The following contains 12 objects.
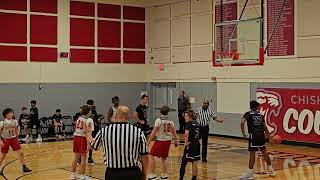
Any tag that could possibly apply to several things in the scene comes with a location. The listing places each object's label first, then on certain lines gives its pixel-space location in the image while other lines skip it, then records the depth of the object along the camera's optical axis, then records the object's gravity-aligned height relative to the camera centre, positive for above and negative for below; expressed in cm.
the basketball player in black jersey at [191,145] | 1122 -138
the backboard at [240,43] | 1977 +180
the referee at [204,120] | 1538 -111
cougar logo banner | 1914 -109
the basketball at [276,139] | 1375 -153
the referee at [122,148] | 617 -80
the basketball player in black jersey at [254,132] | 1220 -118
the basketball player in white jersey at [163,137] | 1161 -125
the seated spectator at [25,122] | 2181 -169
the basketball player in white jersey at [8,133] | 1280 -130
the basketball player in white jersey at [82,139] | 1180 -133
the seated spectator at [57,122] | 2324 -178
